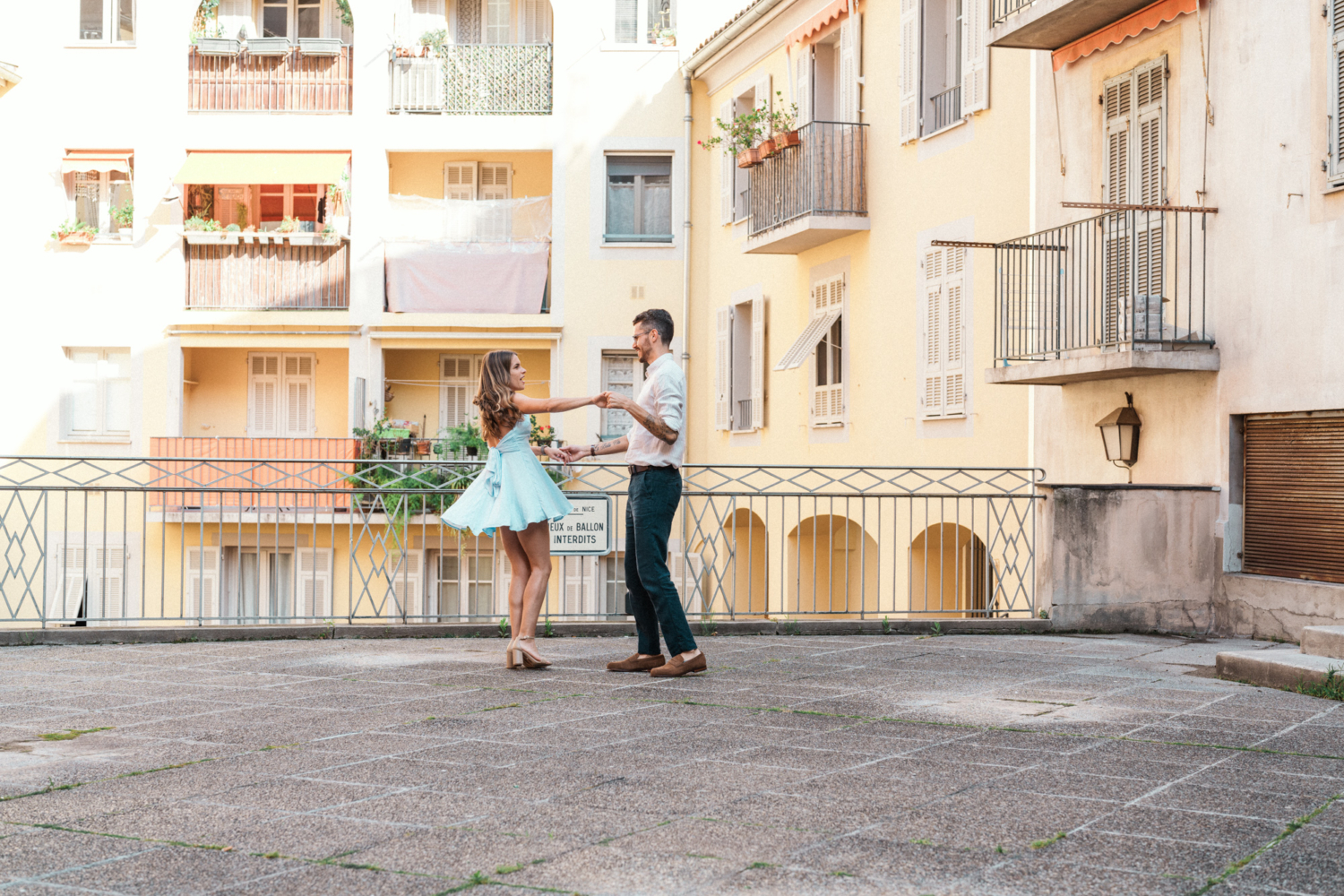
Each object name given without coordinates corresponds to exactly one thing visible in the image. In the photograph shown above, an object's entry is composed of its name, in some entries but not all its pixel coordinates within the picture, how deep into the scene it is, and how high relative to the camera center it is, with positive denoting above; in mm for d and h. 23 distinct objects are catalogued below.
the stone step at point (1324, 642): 8047 -947
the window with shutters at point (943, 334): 15945 +1593
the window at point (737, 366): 22359 +1714
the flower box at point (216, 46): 25312 +7466
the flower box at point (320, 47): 25312 +7484
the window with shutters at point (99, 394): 25312 +1277
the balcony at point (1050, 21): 12445 +4090
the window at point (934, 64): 16344 +4813
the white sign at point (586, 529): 10656 -439
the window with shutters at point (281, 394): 26328 +1362
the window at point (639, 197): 25453 +4873
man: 7535 -66
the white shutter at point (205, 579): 24688 -1980
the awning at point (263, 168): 24594 +5204
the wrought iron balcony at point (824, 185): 18484 +3772
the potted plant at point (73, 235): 25016 +4061
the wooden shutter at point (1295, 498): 10320 -168
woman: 7949 -164
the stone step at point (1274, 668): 7516 -1038
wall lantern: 12148 +347
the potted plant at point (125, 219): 25172 +4381
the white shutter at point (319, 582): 24672 -2015
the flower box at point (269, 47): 25312 +7480
